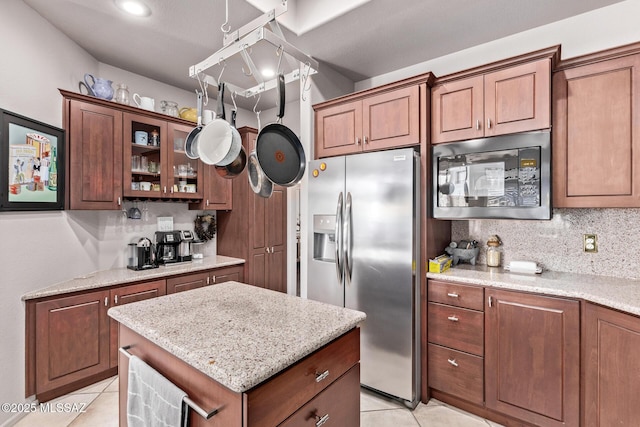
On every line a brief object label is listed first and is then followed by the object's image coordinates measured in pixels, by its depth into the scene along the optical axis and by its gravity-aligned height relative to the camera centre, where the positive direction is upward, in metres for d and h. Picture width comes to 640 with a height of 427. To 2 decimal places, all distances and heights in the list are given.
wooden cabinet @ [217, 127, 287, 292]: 3.58 -0.23
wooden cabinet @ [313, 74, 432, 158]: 2.33 +0.78
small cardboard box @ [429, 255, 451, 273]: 2.24 -0.38
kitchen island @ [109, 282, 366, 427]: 0.96 -0.49
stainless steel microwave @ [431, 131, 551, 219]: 1.96 +0.25
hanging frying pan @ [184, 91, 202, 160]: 1.61 +0.39
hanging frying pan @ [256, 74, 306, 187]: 1.44 +0.30
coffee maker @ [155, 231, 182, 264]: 3.12 -0.34
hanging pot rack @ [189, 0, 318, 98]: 1.24 +0.72
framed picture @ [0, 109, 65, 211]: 1.95 +0.33
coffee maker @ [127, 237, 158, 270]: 2.88 -0.41
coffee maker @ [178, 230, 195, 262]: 3.28 -0.37
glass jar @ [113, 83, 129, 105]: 2.78 +1.08
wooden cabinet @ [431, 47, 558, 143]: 1.93 +0.78
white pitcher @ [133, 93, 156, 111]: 2.91 +1.06
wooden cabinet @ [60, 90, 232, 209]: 2.47 +0.49
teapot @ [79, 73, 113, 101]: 2.58 +1.07
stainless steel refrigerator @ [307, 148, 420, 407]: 2.19 -0.33
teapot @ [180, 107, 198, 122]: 3.25 +1.04
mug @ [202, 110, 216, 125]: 2.17 +0.71
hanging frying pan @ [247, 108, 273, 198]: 1.77 +0.18
